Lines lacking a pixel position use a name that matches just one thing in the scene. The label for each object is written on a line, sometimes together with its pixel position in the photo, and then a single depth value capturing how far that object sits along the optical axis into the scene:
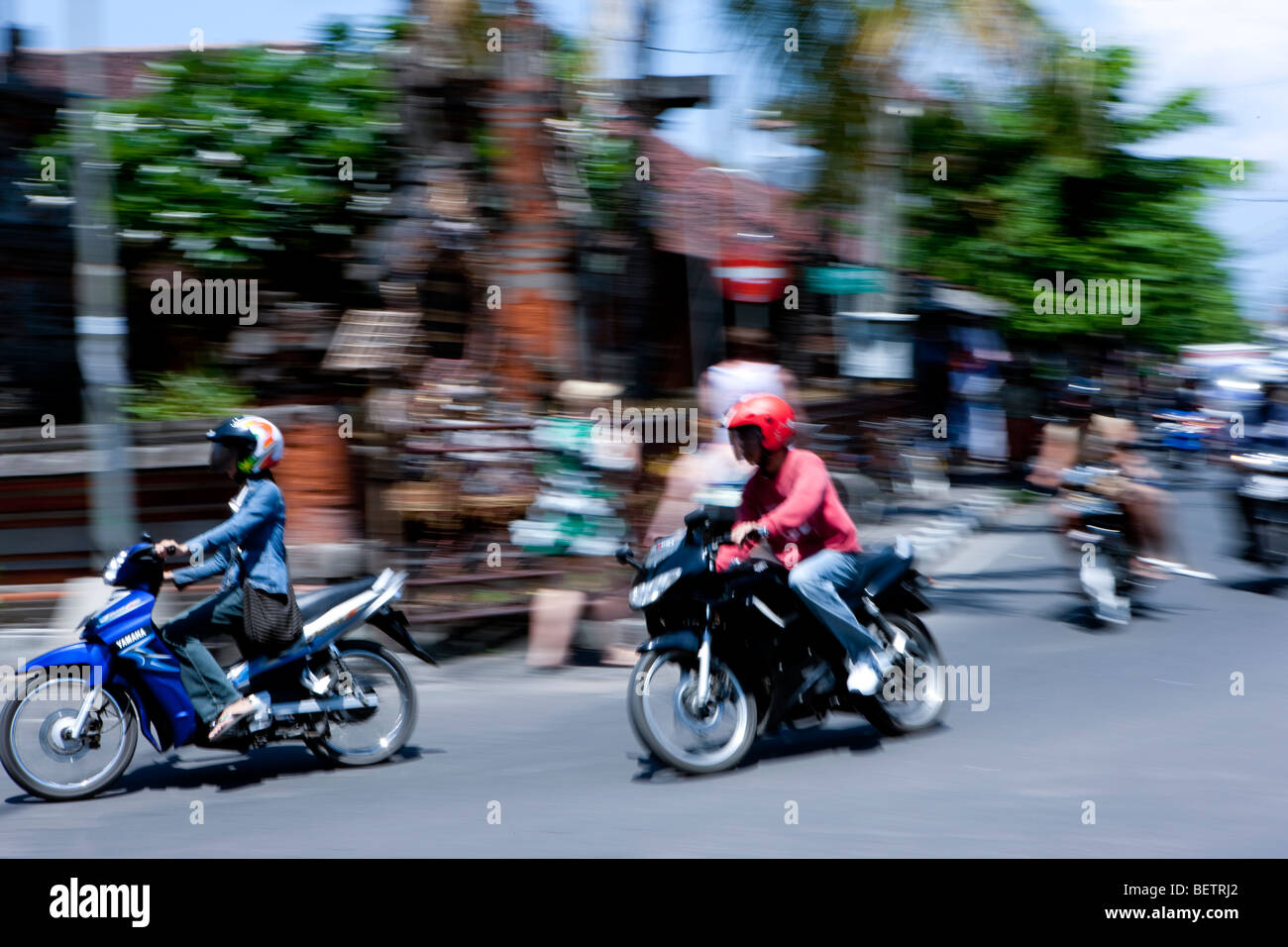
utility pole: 9.13
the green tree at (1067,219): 20.75
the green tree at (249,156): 13.25
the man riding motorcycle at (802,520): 6.10
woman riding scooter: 6.03
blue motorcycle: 5.81
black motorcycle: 5.96
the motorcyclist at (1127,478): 9.38
